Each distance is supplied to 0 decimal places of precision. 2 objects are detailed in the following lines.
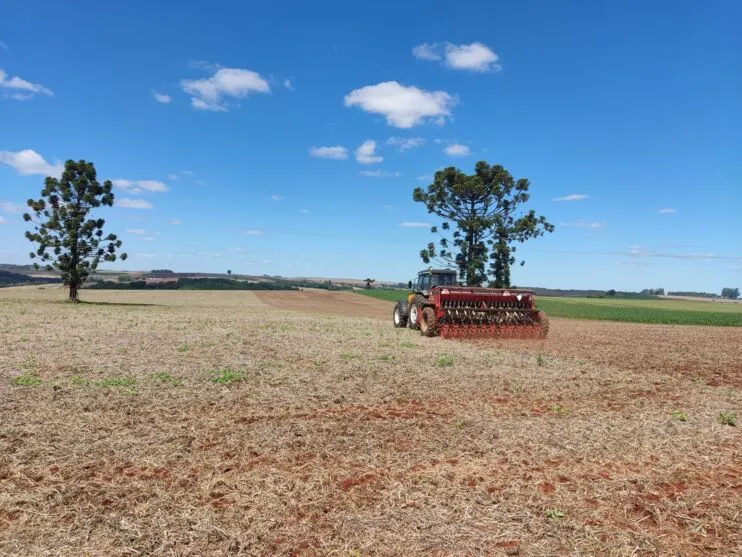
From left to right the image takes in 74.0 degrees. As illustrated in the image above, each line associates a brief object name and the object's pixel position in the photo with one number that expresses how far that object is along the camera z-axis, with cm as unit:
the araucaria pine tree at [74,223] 3816
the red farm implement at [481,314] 2014
